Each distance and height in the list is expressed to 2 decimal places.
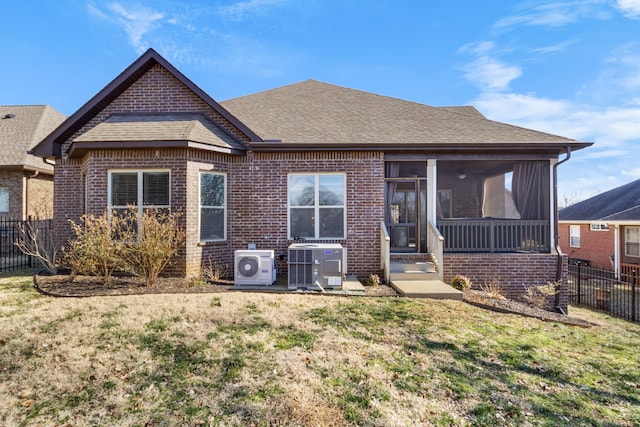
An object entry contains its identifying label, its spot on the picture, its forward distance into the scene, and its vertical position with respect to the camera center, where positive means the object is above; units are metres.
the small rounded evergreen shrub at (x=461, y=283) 8.00 -1.50
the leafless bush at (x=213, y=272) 7.92 -1.25
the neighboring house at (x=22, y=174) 13.80 +2.22
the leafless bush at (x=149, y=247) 7.04 -0.50
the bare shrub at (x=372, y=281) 7.98 -1.44
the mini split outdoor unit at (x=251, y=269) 7.56 -1.07
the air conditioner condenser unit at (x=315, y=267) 7.34 -0.99
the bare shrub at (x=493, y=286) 8.59 -1.72
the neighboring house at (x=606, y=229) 16.78 -0.35
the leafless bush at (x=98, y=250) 7.11 -0.59
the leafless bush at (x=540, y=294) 8.35 -1.90
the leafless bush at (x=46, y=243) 8.41 -0.57
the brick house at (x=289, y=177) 8.25 +1.29
